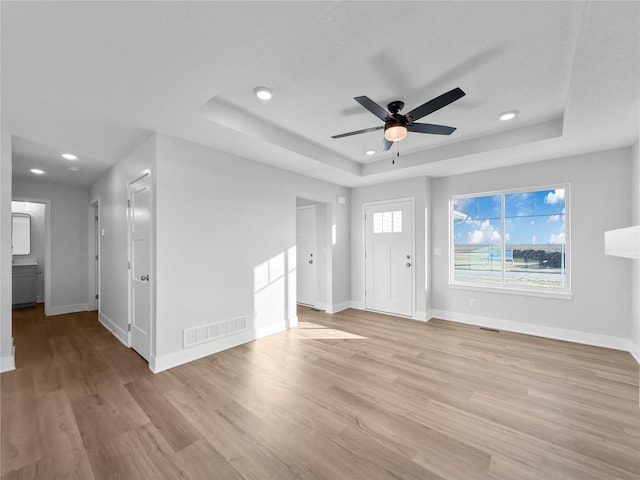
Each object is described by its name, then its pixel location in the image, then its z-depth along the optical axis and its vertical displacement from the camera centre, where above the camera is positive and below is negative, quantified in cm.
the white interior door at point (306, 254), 563 -29
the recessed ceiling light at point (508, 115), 289 +129
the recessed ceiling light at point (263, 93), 244 +129
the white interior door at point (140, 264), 311 -28
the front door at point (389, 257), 490 -33
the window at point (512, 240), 390 -2
